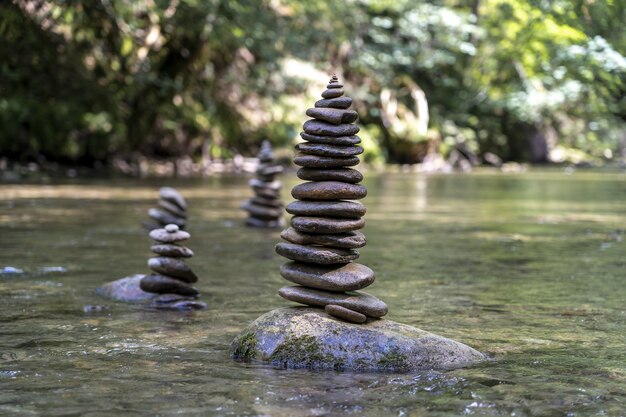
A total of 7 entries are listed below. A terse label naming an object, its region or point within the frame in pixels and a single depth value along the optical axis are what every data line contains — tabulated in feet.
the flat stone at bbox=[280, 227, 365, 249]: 18.39
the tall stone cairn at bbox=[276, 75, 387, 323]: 18.11
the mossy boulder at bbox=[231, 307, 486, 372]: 16.02
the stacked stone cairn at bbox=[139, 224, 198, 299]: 23.17
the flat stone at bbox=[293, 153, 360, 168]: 18.81
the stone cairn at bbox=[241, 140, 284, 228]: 44.04
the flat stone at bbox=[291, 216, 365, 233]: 18.33
